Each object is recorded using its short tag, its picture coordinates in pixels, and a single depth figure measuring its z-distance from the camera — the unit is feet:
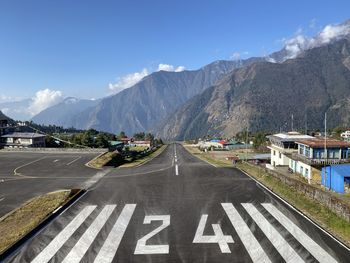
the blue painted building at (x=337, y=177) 144.56
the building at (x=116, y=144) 545.36
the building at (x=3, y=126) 395.89
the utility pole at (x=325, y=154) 184.82
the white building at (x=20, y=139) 380.66
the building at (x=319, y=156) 185.06
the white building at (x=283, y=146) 243.81
